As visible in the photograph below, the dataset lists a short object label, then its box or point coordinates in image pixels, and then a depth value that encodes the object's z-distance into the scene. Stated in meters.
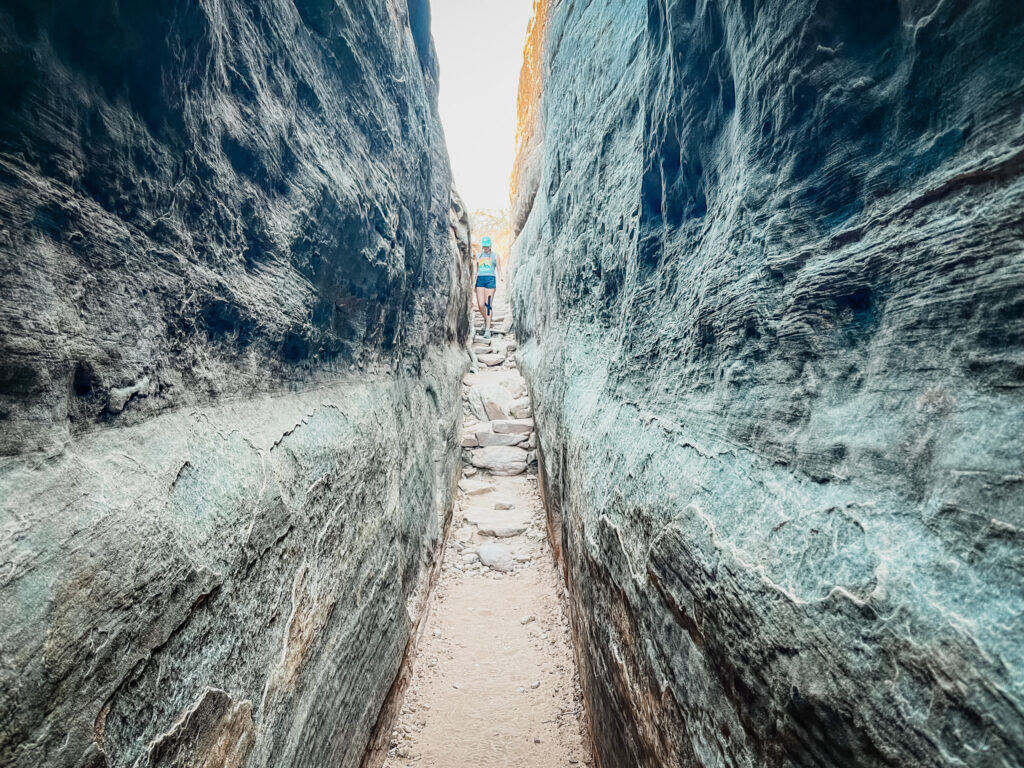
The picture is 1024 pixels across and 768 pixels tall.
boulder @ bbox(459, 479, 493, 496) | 6.70
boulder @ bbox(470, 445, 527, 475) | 7.21
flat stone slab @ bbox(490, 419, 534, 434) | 7.84
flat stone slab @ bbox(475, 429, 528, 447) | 7.71
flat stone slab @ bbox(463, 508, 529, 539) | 5.79
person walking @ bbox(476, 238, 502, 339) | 13.11
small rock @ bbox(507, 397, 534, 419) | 8.42
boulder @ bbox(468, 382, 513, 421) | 8.53
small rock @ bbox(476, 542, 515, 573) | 5.21
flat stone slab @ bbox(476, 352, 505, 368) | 11.09
